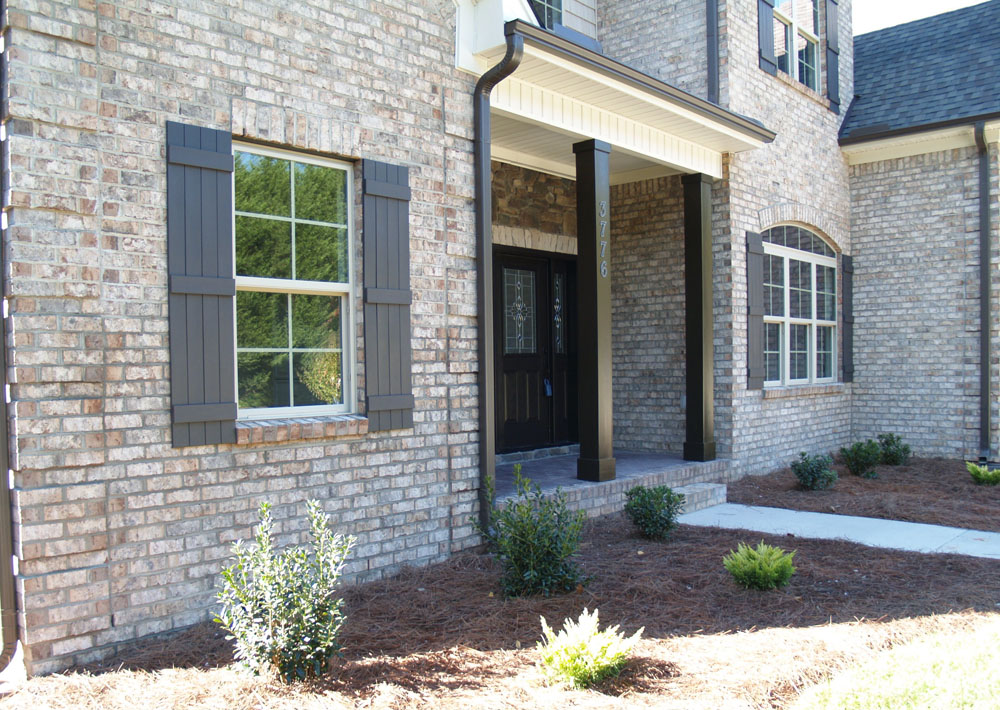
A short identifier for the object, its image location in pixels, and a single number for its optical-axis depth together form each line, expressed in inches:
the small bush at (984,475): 339.9
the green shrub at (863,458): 363.6
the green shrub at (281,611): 132.7
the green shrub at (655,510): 239.6
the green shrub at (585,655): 136.0
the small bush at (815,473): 324.2
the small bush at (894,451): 394.0
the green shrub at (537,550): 187.8
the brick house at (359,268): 148.0
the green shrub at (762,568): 189.5
